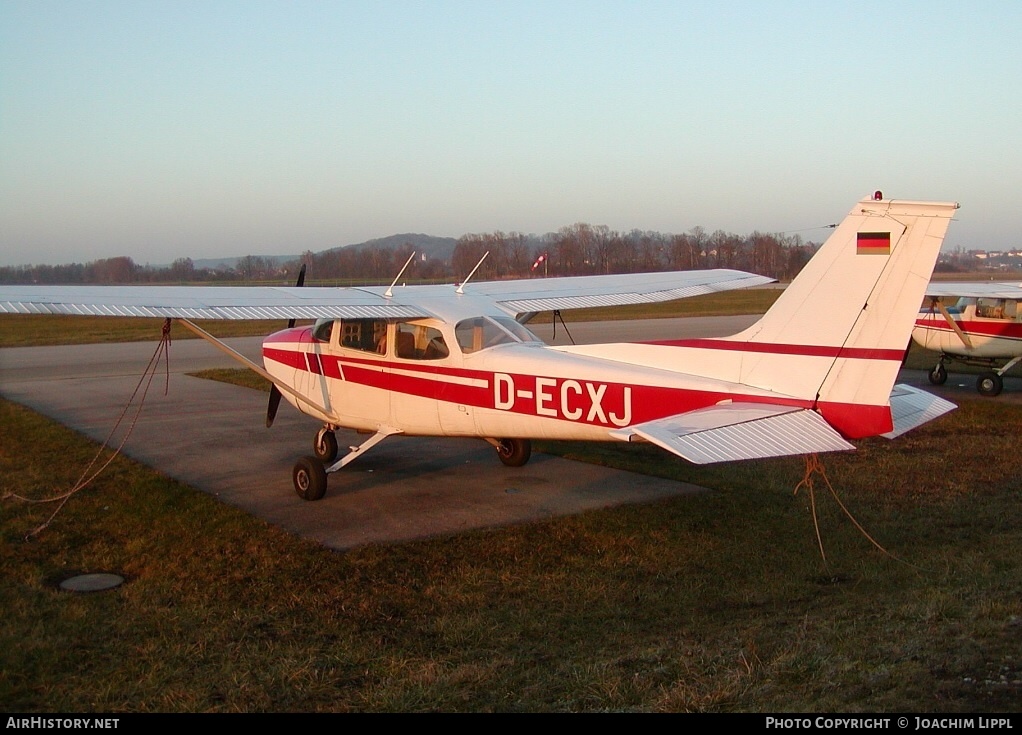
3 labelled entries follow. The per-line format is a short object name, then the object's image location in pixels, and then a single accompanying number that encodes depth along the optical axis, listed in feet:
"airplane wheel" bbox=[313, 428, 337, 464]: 34.94
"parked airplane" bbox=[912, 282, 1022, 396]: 55.01
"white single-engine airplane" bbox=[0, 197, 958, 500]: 21.80
